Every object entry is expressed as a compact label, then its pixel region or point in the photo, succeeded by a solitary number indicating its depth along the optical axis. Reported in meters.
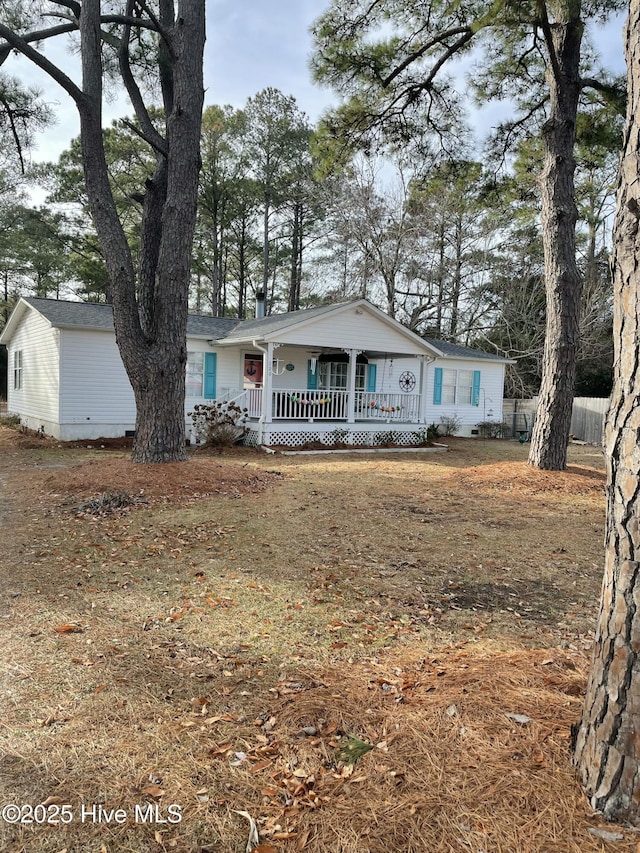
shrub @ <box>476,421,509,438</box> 20.64
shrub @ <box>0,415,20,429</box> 17.79
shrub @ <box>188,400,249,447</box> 13.74
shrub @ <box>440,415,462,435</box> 19.50
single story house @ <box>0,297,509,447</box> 13.99
